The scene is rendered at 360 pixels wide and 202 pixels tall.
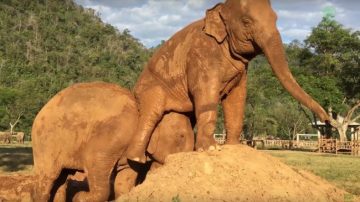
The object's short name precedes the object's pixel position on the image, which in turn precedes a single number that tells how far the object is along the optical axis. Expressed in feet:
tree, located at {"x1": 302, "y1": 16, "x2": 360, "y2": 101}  134.10
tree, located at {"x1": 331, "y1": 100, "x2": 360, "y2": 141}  129.75
